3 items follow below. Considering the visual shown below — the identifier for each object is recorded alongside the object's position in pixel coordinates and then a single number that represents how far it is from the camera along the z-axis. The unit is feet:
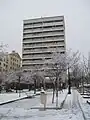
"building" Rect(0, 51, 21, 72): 155.76
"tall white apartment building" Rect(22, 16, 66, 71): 169.49
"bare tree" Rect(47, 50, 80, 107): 33.99
